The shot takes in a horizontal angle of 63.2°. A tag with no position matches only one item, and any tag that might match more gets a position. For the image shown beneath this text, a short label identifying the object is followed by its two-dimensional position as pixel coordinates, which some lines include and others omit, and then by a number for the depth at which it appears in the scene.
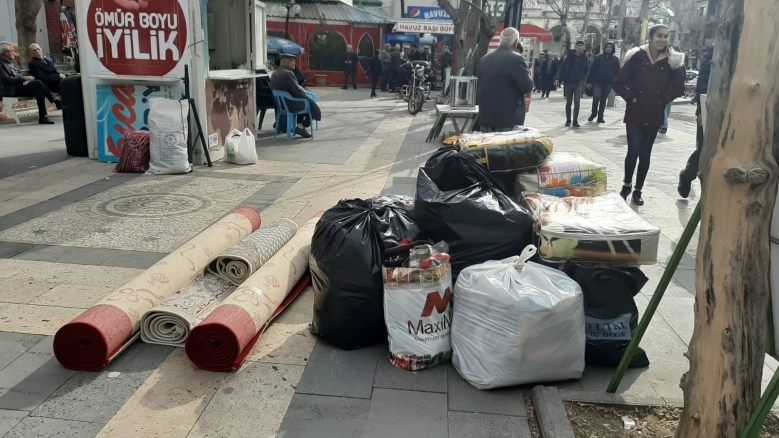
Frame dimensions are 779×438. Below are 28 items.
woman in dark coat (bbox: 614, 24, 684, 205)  6.33
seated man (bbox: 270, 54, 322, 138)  10.97
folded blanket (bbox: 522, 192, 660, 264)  3.18
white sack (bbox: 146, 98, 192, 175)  7.72
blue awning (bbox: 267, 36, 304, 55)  22.80
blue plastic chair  11.02
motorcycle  16.31
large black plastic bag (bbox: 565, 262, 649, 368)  3.24
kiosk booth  8.01
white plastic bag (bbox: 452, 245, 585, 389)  2.91
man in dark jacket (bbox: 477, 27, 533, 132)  7.43
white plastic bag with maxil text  3.12
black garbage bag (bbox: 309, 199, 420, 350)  3.31
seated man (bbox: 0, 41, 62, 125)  12.01
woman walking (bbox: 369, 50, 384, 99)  22.19
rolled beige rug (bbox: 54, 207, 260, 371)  3.17
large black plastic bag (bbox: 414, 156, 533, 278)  3.41
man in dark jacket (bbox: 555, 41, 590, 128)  13.96
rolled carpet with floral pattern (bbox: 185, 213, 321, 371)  3.17
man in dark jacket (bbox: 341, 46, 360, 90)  24.80
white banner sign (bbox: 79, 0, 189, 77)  7.98
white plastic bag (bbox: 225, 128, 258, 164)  8.80
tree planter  2.68
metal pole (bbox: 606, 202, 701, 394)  2.66
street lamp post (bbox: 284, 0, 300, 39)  25.03
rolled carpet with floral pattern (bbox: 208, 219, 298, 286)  4.05
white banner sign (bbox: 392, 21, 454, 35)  28.15
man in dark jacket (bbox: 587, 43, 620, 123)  13.88
